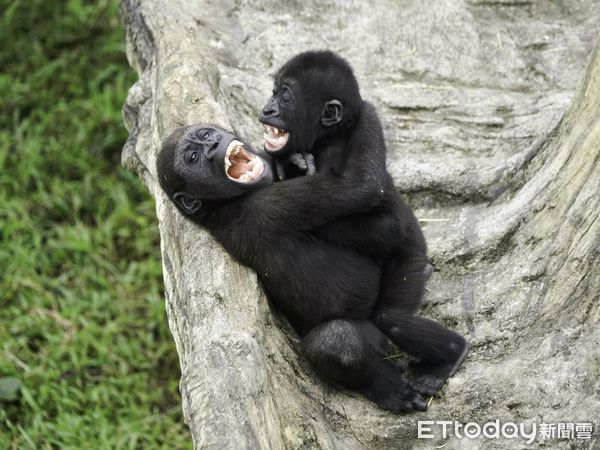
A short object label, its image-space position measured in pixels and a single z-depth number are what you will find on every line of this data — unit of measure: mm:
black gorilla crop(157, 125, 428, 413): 8852
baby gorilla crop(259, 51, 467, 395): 9453
